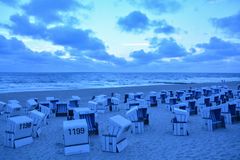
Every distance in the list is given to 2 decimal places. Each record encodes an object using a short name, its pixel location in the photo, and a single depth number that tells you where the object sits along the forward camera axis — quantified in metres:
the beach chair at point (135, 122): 10.73
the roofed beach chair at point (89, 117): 10.67
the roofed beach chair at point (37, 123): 10.30
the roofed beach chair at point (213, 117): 11.06
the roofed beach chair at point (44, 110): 13.91
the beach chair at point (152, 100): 19.67
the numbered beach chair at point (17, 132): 8.88
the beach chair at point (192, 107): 15.24
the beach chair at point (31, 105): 15.95
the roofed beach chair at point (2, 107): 16.42
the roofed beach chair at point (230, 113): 12.42
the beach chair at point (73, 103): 17.06
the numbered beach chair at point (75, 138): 8.09
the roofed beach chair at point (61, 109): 15.55
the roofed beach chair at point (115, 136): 8.23
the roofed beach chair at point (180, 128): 10.16
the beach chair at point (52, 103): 16.61
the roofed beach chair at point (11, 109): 14.81
